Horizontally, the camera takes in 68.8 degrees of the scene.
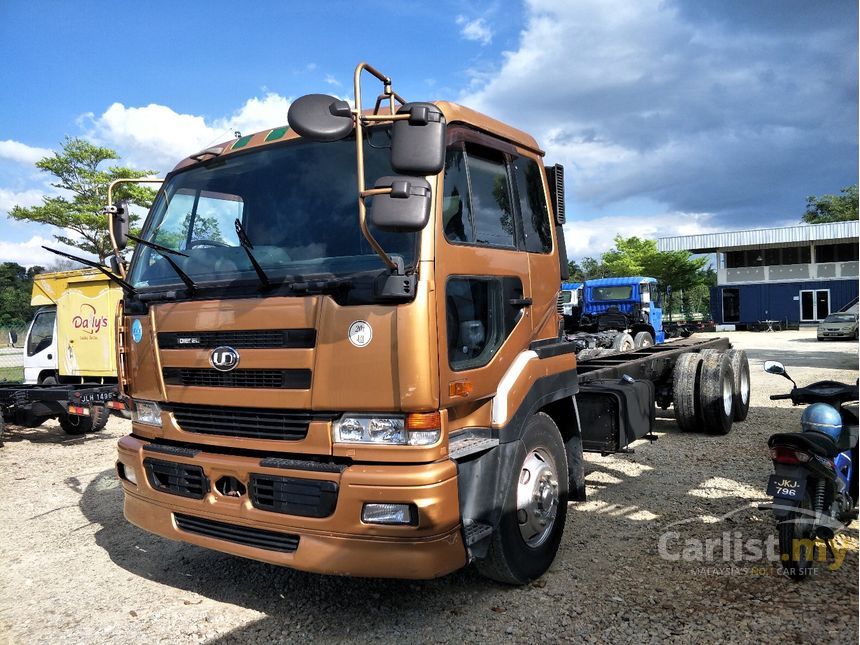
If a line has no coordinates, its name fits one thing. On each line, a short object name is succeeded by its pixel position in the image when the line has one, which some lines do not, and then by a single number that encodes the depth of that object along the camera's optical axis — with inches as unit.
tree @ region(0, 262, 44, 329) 1689.2
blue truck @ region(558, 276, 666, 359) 705.6
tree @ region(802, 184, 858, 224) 2342.5
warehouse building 1395.2
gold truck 114.3
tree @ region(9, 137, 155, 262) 1031.0
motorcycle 137.3
